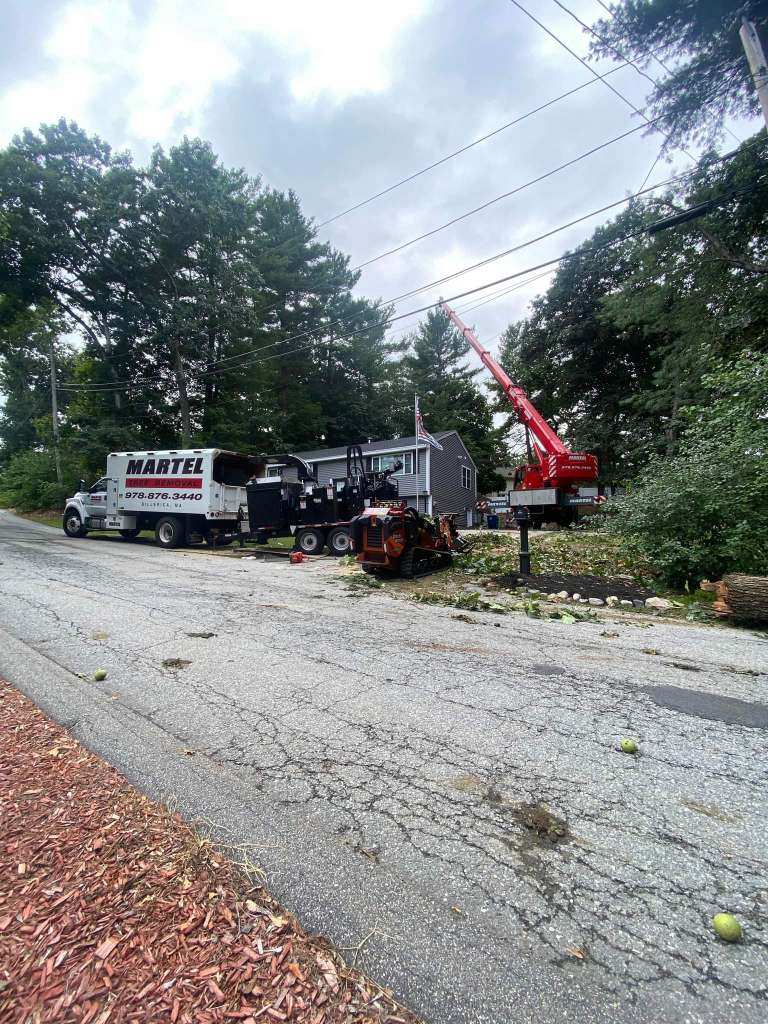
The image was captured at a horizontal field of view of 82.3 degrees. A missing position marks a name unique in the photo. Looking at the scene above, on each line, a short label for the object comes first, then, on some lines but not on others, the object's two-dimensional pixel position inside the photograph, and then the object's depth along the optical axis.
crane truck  15.05
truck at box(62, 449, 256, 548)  13.70
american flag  18.28
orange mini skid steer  8.26
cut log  5.18
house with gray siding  23.84
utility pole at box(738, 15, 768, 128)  8.22
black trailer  12.66
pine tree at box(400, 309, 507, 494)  37.37
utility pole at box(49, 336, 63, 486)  22.70
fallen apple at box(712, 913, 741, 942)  1.41
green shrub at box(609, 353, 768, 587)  6.25
